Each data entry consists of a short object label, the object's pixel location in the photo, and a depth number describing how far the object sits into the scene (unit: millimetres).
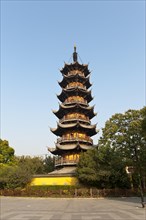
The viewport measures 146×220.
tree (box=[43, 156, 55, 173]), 58394
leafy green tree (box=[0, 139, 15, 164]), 48750
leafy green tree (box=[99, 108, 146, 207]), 30016
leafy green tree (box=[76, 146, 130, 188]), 32156
